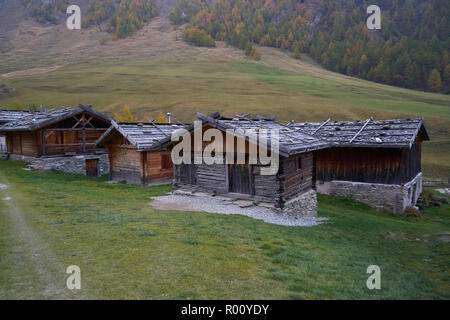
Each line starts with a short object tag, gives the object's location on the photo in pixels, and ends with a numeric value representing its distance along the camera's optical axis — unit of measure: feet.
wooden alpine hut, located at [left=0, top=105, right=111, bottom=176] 85.40
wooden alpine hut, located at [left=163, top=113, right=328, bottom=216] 48.88
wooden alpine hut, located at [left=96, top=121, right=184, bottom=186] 72.54
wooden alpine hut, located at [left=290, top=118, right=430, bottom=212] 68.23
